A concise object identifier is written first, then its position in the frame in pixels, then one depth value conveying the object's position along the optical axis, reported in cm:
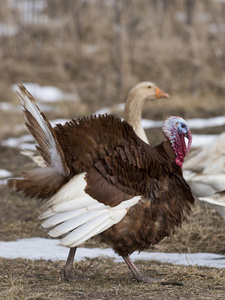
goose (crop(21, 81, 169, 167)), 1310
